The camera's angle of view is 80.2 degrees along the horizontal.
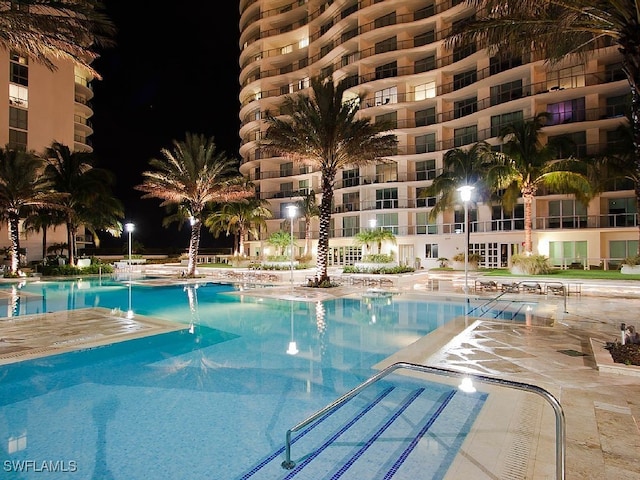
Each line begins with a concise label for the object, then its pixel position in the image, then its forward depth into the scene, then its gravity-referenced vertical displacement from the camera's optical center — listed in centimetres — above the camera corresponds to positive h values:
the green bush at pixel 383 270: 2459 -154
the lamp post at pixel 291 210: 2066 +206
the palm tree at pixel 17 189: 2725 +448
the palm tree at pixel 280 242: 3322 +51
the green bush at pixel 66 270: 3022 -170
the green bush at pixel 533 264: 2234 -111
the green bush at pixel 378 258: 2681 -81
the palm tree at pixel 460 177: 2688 +498
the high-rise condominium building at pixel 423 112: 2988 +1203
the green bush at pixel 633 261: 2087 -91
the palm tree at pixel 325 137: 2016 +600
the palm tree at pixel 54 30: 1058 +645
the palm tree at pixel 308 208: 3941 +411
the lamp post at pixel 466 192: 1680 +239
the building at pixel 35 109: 3819 +1523
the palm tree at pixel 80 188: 3130 +510
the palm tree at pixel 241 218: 4038 +331
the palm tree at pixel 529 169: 2325 +472
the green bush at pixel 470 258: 2912 -92
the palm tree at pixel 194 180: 2758 +505
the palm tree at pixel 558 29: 775 +569
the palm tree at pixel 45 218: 3180 +269
